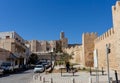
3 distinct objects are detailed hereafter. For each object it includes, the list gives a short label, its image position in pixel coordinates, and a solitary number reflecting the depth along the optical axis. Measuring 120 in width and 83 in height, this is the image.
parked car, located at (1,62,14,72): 12.67
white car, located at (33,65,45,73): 12.56
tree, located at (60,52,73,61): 16.06
